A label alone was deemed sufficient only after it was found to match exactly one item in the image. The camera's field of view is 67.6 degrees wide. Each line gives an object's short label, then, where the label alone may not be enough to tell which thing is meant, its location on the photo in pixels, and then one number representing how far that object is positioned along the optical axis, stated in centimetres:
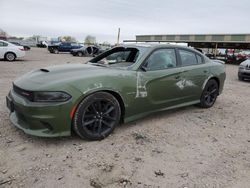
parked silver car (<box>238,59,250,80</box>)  817
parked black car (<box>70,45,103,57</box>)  1999
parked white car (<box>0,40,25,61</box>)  1114
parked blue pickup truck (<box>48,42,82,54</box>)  2249
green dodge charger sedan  239
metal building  1966
